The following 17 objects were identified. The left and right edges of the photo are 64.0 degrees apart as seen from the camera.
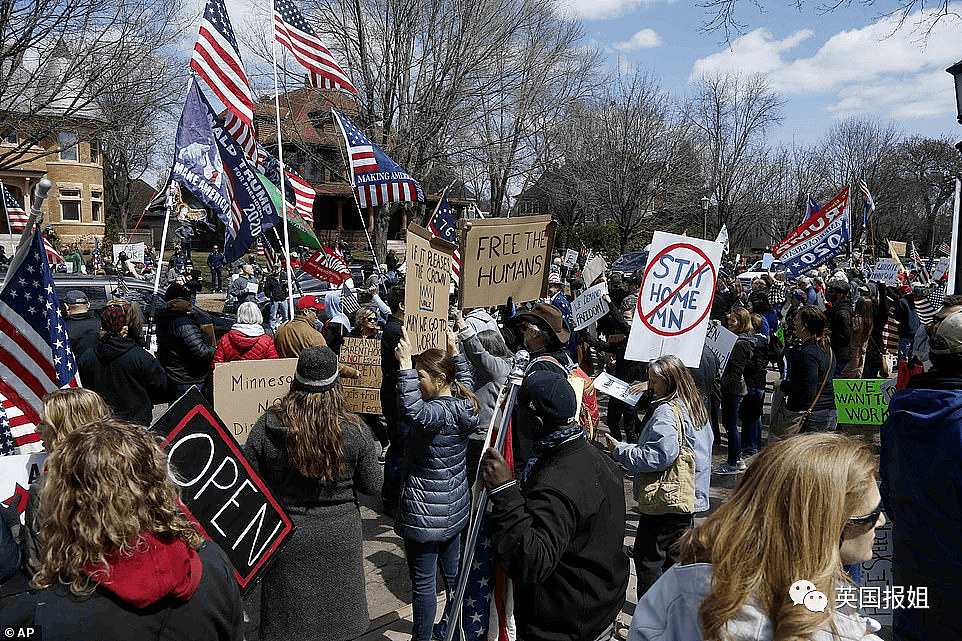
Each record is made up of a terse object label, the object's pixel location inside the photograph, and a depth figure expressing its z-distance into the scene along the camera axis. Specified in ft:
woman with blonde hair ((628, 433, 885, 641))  5.57
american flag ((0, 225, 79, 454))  13.83
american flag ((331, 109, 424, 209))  38.11
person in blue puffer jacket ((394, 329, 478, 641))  14.08
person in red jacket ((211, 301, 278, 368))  21.36
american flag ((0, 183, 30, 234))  35.79
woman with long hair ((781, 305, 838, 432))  21.74
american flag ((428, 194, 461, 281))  38.75
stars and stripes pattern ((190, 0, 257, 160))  27.81
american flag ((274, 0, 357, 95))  33.60
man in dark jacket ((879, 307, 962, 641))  9.54
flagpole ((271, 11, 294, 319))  24.62
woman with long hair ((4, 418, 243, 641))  6.82
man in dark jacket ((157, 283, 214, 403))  24.35
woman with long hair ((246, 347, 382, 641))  12.39
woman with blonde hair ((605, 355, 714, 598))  14.80
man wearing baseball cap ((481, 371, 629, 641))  8.88
